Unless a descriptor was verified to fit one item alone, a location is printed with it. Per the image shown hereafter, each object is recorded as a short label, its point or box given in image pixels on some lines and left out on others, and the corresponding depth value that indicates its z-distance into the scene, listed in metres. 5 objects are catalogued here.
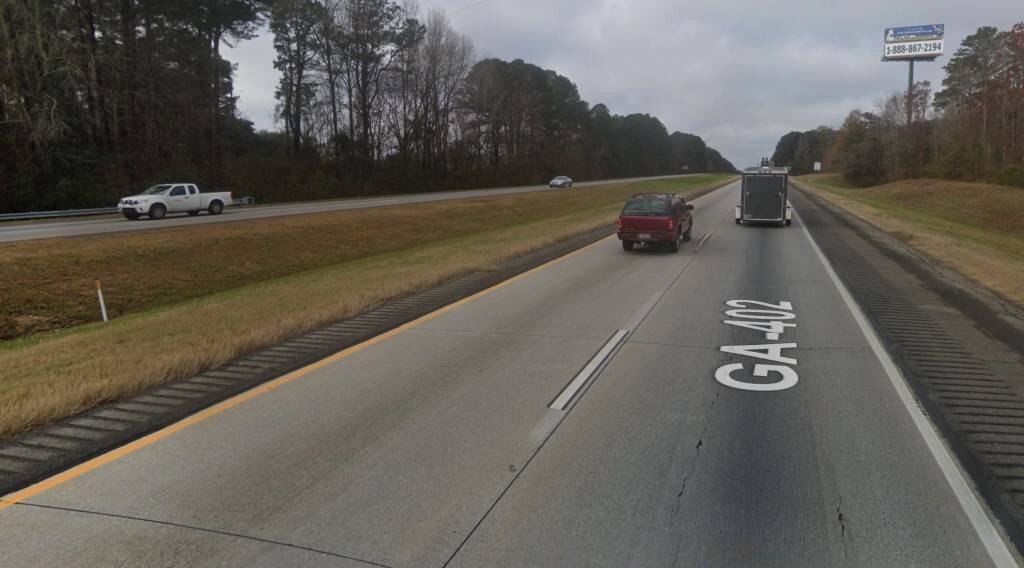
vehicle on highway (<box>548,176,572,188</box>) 62.19
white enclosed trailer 26.25
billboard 76.06
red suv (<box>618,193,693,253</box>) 17.38
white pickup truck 27.39
